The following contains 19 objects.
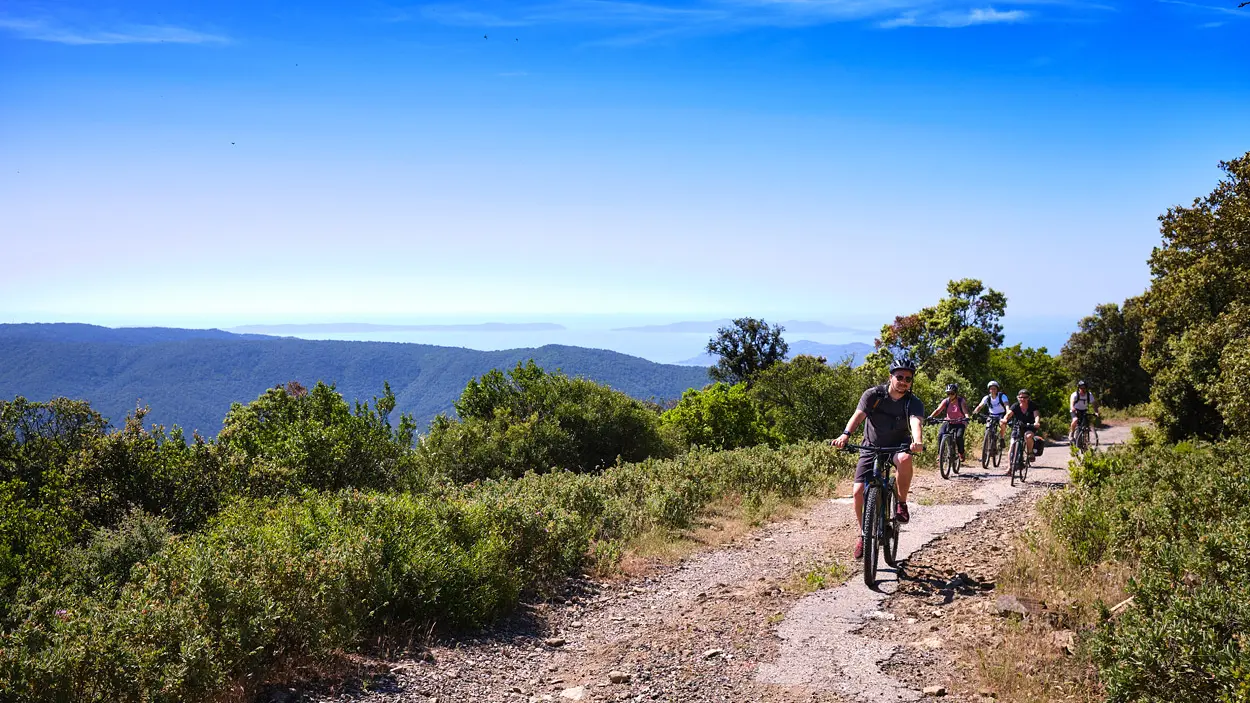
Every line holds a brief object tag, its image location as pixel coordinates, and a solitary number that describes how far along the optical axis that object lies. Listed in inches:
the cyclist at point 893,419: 309.7
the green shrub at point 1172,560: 163.2
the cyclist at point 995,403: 636.7
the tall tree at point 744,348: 2738.7
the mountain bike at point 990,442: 660.1
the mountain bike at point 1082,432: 701.3
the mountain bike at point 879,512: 298.7
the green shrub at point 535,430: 757.3
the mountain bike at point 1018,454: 592.4
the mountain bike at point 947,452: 620.9
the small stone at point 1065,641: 215.9
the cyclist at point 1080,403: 698.2
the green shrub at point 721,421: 1080.8
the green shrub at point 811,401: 1215.6
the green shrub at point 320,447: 496.4
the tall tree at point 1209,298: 546.9
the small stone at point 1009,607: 252.0
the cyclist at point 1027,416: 608.7
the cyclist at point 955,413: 629.0
